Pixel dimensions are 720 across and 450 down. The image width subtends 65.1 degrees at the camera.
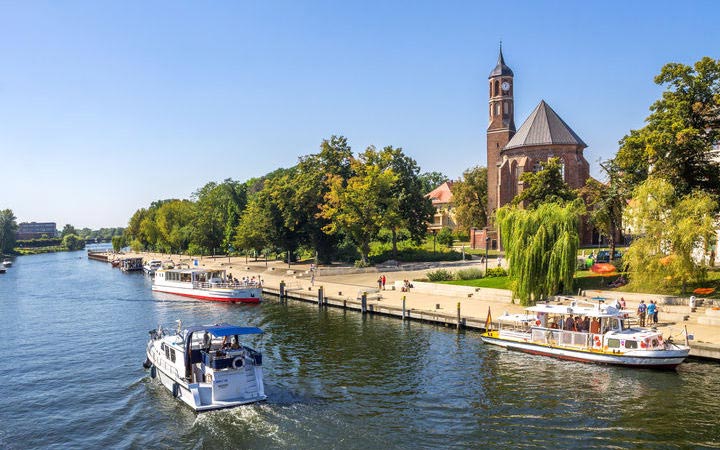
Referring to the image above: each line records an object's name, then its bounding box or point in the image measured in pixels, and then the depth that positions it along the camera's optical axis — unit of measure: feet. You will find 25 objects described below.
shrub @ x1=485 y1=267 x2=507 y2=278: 175.52
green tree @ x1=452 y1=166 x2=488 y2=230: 321.11
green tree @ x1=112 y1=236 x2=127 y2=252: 558.03
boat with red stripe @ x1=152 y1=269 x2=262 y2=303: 186.35
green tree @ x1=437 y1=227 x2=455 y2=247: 302.14
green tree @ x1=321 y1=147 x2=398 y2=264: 231.91
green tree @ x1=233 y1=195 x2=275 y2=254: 271.90
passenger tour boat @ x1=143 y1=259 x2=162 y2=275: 317.69
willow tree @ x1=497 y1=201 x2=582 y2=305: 129.90
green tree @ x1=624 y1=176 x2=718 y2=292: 116.47
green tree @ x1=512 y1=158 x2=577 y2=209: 181.88
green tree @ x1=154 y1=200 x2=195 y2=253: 426.92
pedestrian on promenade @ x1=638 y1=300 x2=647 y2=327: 110.83
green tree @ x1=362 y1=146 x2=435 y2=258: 244.83
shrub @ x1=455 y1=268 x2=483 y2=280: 177.17
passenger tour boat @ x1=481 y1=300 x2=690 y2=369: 92.68
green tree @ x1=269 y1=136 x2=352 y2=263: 257.34
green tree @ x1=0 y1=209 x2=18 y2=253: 617.21
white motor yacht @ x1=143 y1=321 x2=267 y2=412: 77.51
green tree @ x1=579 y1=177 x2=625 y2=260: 167.94
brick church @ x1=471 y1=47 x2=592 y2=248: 269.44
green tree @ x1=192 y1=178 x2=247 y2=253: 382.42
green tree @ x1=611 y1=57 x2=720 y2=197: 130.52
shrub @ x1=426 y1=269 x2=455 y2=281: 178.91
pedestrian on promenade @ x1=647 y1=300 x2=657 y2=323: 111.45
